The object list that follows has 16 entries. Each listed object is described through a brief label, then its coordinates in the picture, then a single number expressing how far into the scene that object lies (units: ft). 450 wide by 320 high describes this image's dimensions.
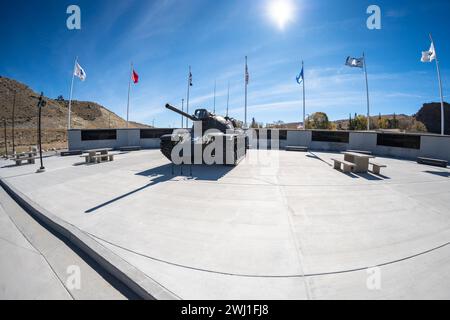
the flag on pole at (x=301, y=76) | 77.98
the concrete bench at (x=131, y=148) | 62.22
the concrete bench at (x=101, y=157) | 42.02
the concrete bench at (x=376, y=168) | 31.67
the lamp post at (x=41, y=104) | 32.10
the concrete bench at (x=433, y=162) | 39.01
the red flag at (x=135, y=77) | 76.02
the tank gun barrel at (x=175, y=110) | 35.90
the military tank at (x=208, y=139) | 33.98
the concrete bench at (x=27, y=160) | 38.78
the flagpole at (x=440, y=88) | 54.19
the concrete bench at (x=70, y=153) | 53.47
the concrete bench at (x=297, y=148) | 61.73
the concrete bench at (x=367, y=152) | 53.32
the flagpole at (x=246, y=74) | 76.61
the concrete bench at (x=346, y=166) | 32.12
